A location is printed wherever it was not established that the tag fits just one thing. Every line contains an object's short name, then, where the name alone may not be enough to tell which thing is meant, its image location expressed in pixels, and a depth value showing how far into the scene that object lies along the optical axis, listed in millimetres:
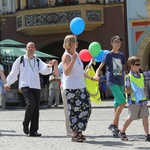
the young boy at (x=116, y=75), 10030
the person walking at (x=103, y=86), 26219
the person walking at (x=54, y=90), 21344
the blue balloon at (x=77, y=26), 10492
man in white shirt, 10391
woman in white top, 9336
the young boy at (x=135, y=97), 9406
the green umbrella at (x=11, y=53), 22312
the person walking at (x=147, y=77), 26434
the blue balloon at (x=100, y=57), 11539
